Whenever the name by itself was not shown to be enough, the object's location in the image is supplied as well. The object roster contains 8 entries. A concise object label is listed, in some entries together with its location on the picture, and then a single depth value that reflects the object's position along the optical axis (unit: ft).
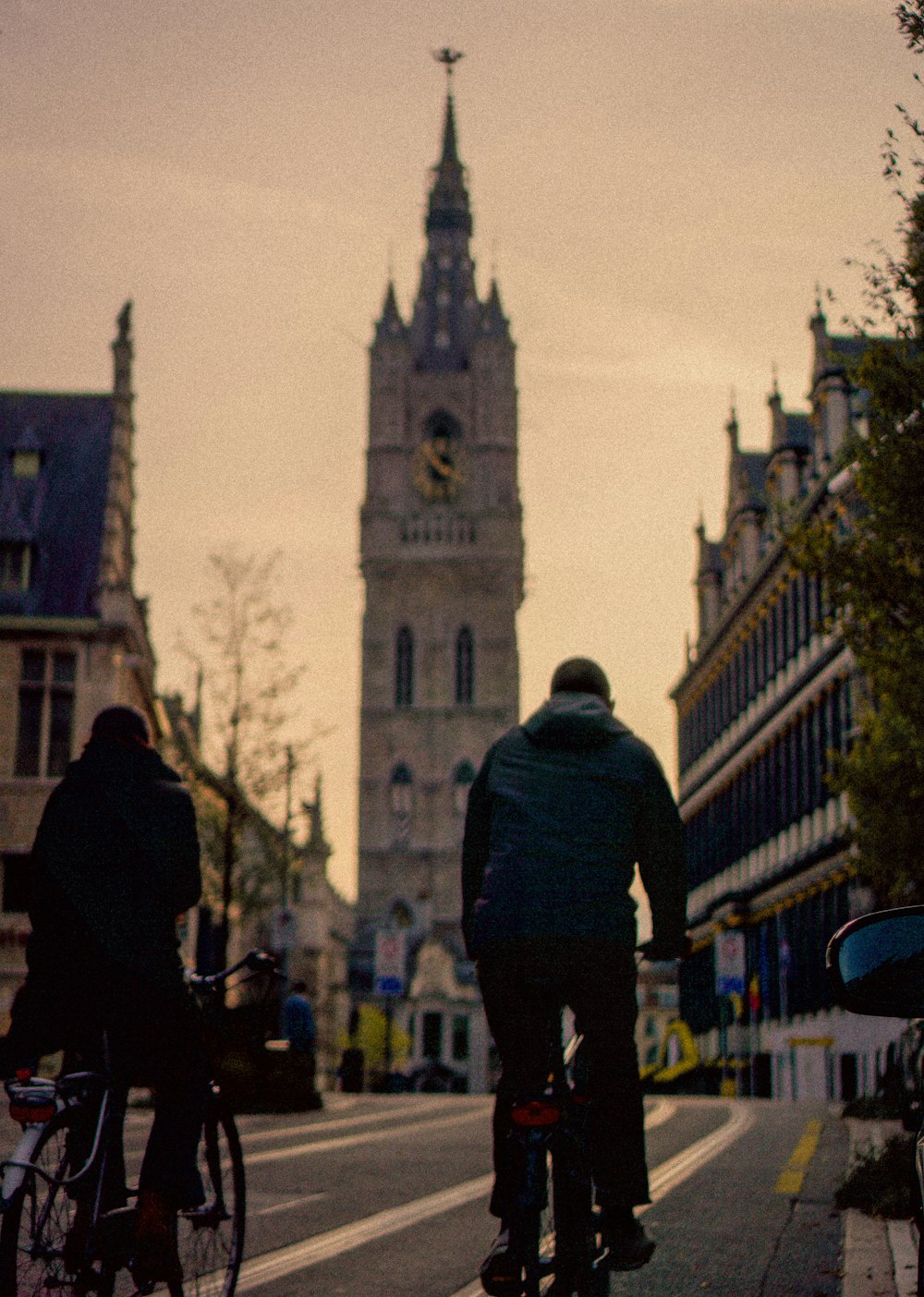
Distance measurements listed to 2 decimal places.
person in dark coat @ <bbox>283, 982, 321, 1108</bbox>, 82.73
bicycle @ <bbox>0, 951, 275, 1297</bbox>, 17.67
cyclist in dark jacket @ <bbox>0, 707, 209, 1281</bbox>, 19.16
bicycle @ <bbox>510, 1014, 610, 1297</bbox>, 17.49
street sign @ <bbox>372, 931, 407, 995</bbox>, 140.97
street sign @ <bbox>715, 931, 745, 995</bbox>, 145.18
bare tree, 118.73
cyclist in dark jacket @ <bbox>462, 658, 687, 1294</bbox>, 18.74
